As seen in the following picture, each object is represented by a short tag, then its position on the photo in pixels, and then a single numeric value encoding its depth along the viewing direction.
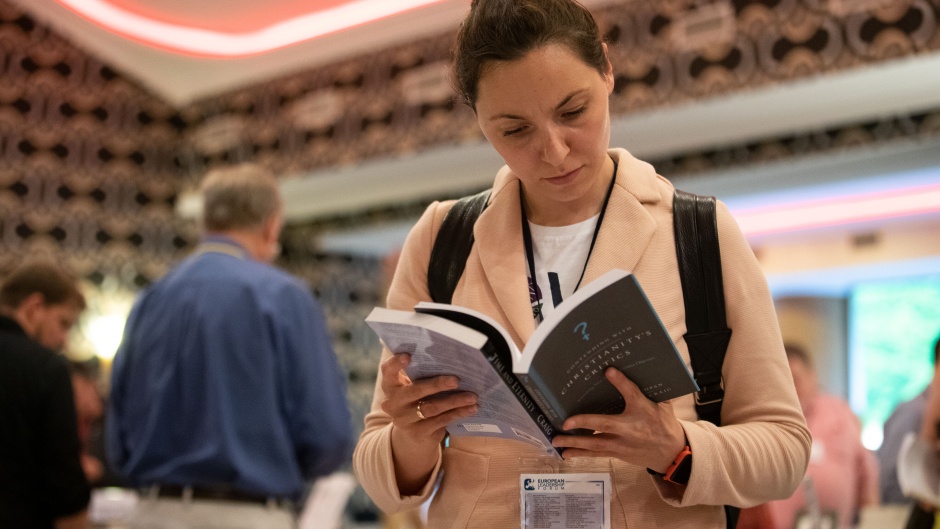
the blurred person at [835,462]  4.87
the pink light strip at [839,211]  6.25
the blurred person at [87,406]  5.62
